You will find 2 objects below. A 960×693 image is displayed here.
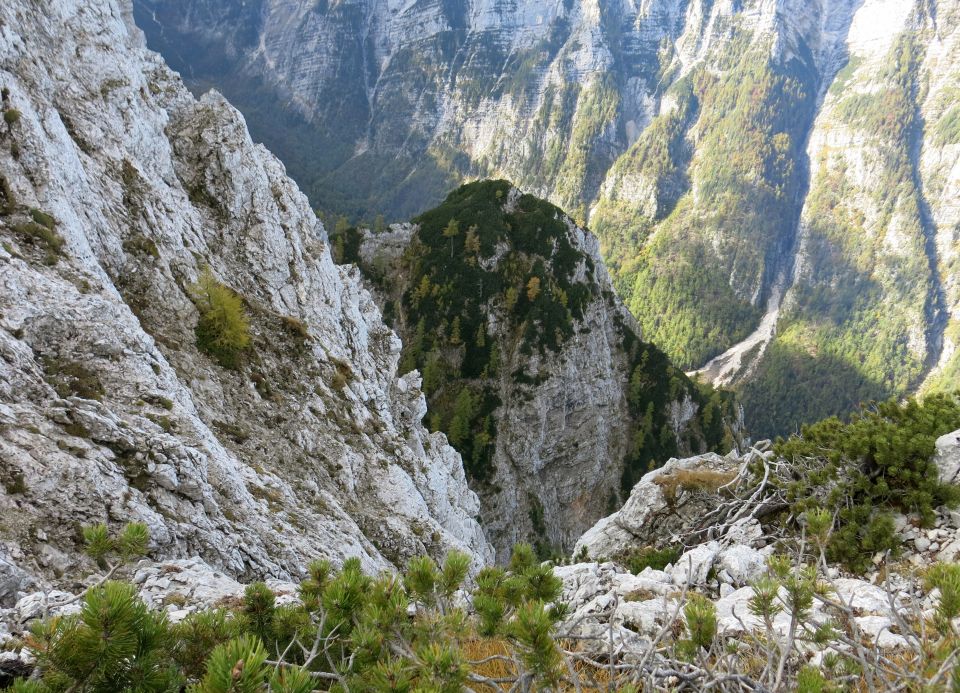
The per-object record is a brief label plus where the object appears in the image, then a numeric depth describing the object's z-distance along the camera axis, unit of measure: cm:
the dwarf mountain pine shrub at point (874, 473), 947
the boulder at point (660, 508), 1761
